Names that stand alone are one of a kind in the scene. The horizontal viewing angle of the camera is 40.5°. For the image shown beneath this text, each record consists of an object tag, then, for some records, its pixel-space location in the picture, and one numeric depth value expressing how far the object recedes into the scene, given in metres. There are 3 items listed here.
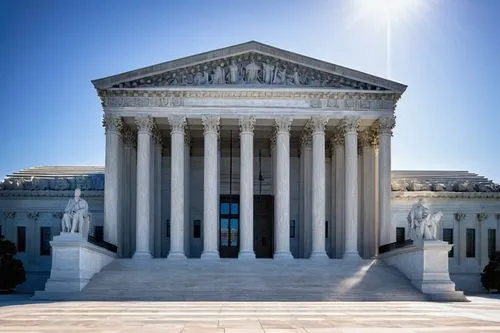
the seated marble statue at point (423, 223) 44.72
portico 52.16
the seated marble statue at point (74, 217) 44.19
